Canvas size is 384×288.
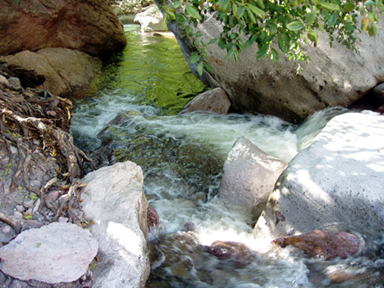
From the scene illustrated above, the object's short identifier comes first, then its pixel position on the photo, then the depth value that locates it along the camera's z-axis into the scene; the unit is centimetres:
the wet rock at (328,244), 249
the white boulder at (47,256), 203
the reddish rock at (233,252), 273
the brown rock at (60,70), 681
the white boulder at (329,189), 268
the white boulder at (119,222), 222
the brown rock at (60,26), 675
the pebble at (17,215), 247
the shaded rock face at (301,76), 530
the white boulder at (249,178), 364
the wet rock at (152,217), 317
